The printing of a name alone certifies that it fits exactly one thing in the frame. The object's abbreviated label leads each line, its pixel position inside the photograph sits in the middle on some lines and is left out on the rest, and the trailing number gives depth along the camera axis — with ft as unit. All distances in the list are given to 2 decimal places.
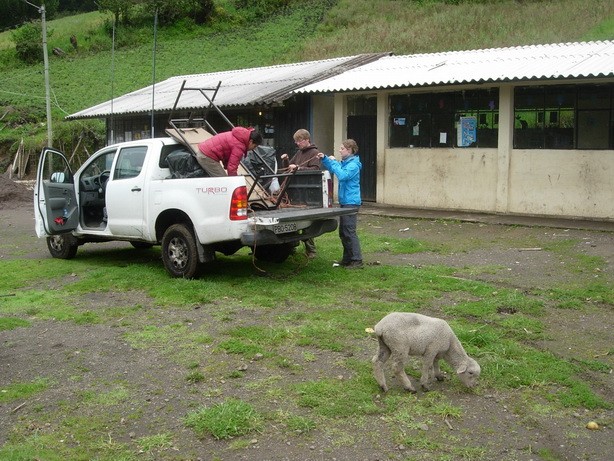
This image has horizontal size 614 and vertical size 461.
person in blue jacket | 31.96
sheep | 17.48
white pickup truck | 28.84
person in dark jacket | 33.22
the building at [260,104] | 62.23
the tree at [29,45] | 155.74
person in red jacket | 30.04
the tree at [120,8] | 163.43
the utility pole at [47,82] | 64.34
